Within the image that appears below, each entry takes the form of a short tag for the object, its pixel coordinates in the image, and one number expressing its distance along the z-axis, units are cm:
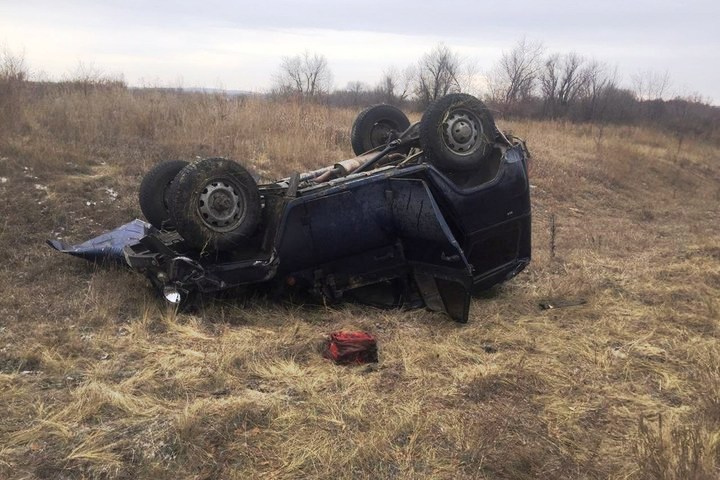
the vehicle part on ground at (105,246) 546
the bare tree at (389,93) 3456
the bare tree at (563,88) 3878
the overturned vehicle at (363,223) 445
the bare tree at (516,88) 3469
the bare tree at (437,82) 3609
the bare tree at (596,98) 3631
